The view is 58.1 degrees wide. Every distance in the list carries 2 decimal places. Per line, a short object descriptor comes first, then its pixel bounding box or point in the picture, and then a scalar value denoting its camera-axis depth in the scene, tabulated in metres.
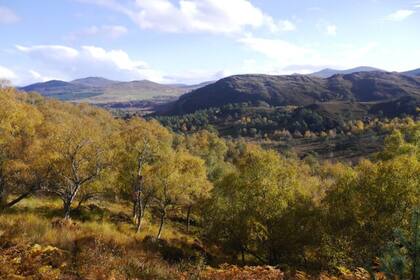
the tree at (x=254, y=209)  33.47
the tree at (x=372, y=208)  25.09
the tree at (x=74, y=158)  33.69
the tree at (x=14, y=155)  33.44
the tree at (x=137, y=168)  41.56
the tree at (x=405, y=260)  8.62
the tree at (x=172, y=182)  38.91
